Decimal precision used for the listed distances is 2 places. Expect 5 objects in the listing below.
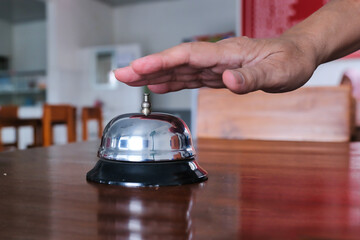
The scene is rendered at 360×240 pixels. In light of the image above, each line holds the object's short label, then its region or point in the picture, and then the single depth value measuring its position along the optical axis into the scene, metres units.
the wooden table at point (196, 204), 0.22
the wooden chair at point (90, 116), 4.30
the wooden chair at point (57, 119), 3.37
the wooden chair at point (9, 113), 3.82
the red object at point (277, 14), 2.00
